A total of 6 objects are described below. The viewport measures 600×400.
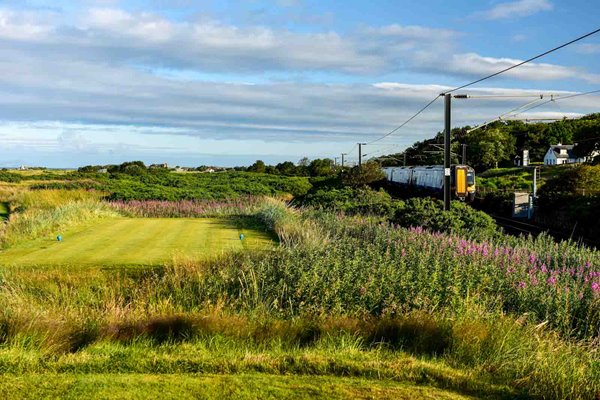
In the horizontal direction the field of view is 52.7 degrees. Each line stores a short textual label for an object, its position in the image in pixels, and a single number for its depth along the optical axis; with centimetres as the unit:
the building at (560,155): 10150
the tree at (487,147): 9844
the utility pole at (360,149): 6605
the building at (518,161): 10281
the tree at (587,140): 8219
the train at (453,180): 4316
